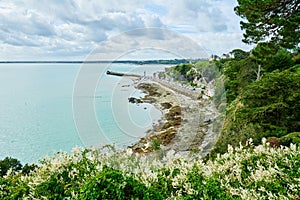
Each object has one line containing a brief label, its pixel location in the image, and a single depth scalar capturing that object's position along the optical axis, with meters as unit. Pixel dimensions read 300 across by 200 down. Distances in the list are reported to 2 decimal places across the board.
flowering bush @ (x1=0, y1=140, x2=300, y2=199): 2.55
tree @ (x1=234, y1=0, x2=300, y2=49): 8.06
